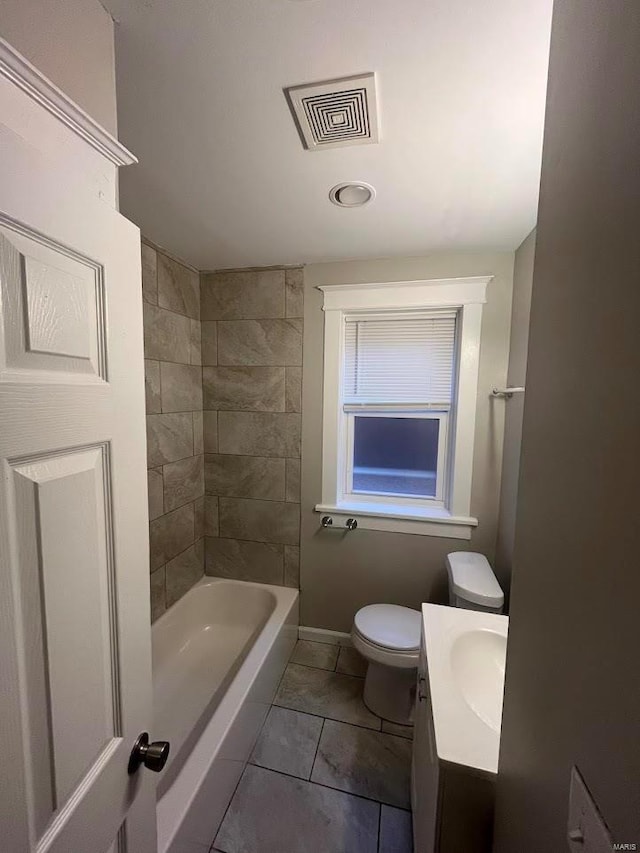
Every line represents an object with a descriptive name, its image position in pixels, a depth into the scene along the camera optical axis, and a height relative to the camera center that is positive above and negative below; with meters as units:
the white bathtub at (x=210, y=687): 1.18 -1.45
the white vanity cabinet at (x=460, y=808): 0.80 -0.95
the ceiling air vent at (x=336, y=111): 0.93 +0.83
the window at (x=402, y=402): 2.01 -0.02
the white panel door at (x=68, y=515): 0.46 -0.20
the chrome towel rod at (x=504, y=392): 1.73 +0.05
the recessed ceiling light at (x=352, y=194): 1.37 +0.84
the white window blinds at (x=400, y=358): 2.09 +0.26
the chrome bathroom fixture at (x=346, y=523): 2.17 -0.78
